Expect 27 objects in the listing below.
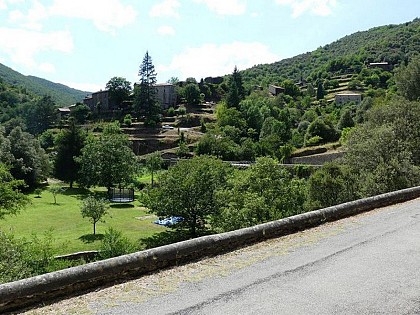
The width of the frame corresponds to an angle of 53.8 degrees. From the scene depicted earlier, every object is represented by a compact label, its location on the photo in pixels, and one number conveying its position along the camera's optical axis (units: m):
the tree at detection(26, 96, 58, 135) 112.31
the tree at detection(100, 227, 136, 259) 21.30
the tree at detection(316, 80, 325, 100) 133.00
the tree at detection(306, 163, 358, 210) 26.42
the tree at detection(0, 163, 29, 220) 26.31
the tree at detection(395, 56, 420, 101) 50.19
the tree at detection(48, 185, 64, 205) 45.76
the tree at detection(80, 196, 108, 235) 30.88
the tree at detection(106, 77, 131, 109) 114.25
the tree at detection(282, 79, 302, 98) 145.45
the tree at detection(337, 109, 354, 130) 73.87
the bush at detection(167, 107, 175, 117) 111.62
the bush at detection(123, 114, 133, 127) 99.51
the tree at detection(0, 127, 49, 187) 51.66
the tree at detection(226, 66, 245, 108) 108.38
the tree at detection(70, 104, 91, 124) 110.75
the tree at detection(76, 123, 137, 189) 53.66
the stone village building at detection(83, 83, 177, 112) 121.56
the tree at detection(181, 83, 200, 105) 119.94
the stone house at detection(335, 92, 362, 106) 121.29
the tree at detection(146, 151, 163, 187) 61.36
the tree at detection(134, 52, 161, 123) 101.69
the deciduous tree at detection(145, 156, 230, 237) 30.77
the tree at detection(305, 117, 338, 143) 69.44
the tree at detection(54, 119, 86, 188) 59.31
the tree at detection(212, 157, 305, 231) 25.53
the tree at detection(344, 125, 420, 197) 23.14
